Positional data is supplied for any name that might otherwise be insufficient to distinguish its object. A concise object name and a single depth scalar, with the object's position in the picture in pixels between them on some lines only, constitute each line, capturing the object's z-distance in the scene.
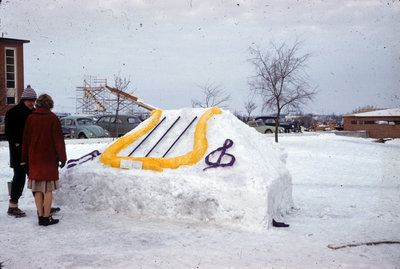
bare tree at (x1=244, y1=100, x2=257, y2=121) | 34.99
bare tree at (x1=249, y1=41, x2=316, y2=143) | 19.61
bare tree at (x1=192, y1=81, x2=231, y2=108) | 26.64
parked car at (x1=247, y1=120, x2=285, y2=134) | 26.11
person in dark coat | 5.33
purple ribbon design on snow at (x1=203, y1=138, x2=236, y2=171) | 5.37
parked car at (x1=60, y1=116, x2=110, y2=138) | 17.80
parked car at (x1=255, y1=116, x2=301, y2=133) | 29.16
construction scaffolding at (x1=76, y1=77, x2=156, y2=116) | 31.47
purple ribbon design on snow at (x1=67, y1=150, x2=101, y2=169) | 6.28
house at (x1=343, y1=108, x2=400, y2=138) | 33.03
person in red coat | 4.92
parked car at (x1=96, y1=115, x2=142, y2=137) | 19.12
